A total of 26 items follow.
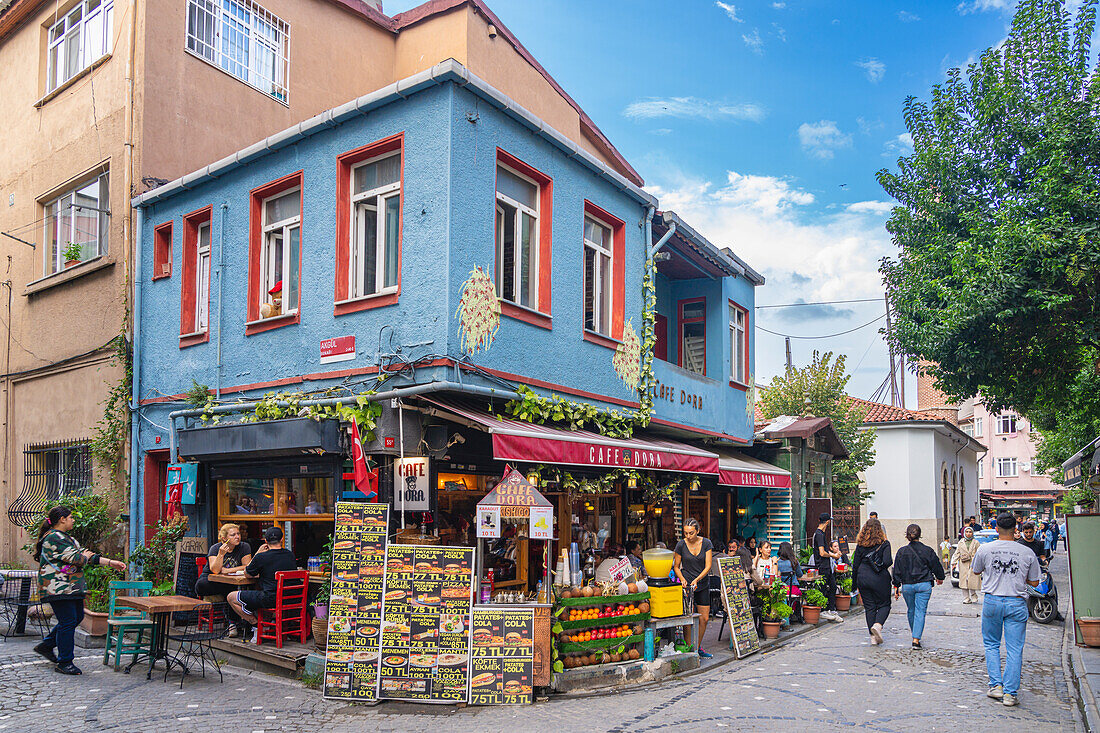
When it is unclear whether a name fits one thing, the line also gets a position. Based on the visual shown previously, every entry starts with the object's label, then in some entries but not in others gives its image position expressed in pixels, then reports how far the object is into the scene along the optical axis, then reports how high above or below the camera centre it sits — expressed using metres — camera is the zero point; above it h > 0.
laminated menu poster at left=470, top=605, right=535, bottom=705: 8.05 -2.09
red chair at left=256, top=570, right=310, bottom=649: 9.52 -1.98
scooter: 15.16 -2.91
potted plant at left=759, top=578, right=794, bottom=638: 12.09 -2.45
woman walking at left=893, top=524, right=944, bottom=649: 11.07 -1.76
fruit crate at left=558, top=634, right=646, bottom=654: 8.59 -2.14
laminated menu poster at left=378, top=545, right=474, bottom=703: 8.02 -1.78
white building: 28.53 -1.16
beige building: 13.18 +5.29
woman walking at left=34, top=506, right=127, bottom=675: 8.98 -1.56
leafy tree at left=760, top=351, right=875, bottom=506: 26.44 +1.03
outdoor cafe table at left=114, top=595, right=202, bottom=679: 8.61 -1.74
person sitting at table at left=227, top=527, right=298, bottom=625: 9.42 -1.51
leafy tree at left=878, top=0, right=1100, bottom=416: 14.44 +4.00
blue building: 9.36 +1.54
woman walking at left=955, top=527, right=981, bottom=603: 17.86 -2.70
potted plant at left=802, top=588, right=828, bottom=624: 13.74 -2.68
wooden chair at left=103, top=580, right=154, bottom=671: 8.68 -2.00
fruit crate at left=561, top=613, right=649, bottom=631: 8.63 -1.92
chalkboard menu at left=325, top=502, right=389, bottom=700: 8.06 -1.58
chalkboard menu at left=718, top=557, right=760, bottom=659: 10.74 -2.14
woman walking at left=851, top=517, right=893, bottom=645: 11.46 -1.81
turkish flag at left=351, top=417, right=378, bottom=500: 9.02 -0.33
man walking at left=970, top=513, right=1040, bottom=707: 8.27 -1.61
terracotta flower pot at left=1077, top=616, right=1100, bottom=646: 11.41 -2.54
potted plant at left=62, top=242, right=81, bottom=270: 14.06 +3.05
